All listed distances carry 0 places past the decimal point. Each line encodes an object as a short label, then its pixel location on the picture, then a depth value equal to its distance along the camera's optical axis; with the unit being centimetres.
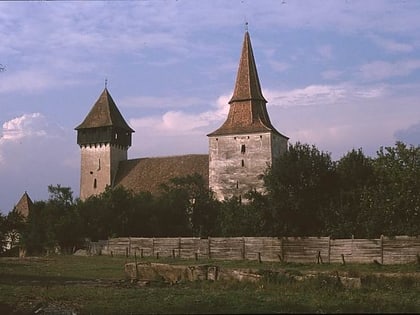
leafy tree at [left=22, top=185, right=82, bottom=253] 4844
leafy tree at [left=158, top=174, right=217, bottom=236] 5119
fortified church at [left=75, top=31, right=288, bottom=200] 6122
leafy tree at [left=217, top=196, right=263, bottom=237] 3794
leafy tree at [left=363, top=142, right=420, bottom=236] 3312
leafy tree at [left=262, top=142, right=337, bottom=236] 3646
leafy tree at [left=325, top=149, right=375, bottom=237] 3519
